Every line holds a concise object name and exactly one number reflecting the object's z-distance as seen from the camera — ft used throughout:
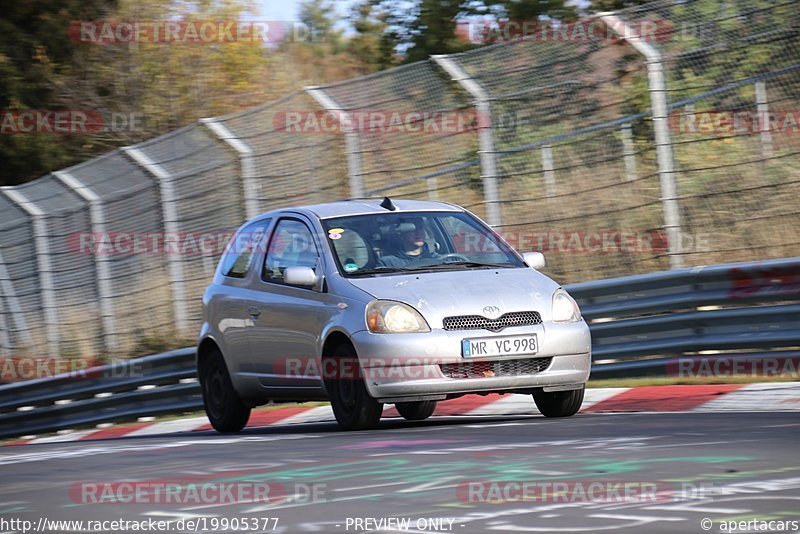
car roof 68.74
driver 65.00
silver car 59.57
